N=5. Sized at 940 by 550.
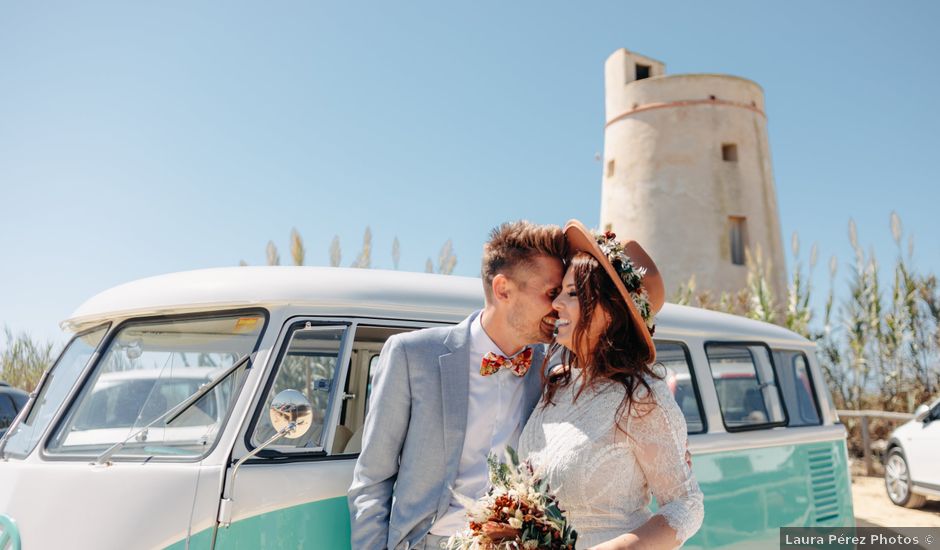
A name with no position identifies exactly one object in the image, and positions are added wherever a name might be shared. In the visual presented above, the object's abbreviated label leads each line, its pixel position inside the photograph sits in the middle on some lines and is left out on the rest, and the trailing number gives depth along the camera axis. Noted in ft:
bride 7.50
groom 8.51
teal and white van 8.96
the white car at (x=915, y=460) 32.71
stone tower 70.18
